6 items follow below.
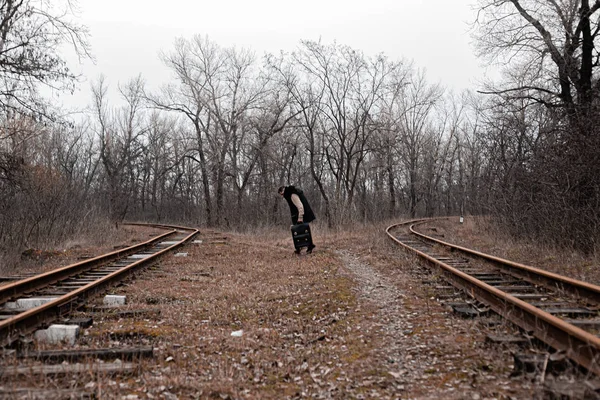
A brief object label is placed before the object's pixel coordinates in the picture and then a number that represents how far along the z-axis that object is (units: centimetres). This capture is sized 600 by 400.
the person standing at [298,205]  1172
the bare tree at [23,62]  1185
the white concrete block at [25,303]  601
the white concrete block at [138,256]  1137
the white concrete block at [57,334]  466
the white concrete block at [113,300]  648
